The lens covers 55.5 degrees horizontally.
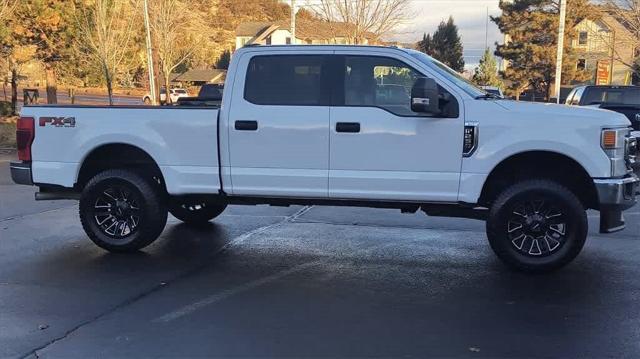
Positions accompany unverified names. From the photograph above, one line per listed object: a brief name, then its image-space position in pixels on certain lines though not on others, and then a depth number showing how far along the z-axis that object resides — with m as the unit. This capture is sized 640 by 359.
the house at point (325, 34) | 26.72
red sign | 30.83
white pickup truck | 5.74
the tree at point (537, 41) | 45.72
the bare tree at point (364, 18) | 26.11
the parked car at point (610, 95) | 14.76
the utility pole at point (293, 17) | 24.19
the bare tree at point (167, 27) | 32.28
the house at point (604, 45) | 29.81
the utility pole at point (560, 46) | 23.69
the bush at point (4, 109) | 25.66
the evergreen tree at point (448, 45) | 55.60
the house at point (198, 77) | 67.94
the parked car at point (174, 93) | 46.41
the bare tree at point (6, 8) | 21.27
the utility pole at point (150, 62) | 27.92
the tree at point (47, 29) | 24.00
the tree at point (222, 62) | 81.62
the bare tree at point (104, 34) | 26.48
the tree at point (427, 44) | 56.06
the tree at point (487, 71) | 46.08
